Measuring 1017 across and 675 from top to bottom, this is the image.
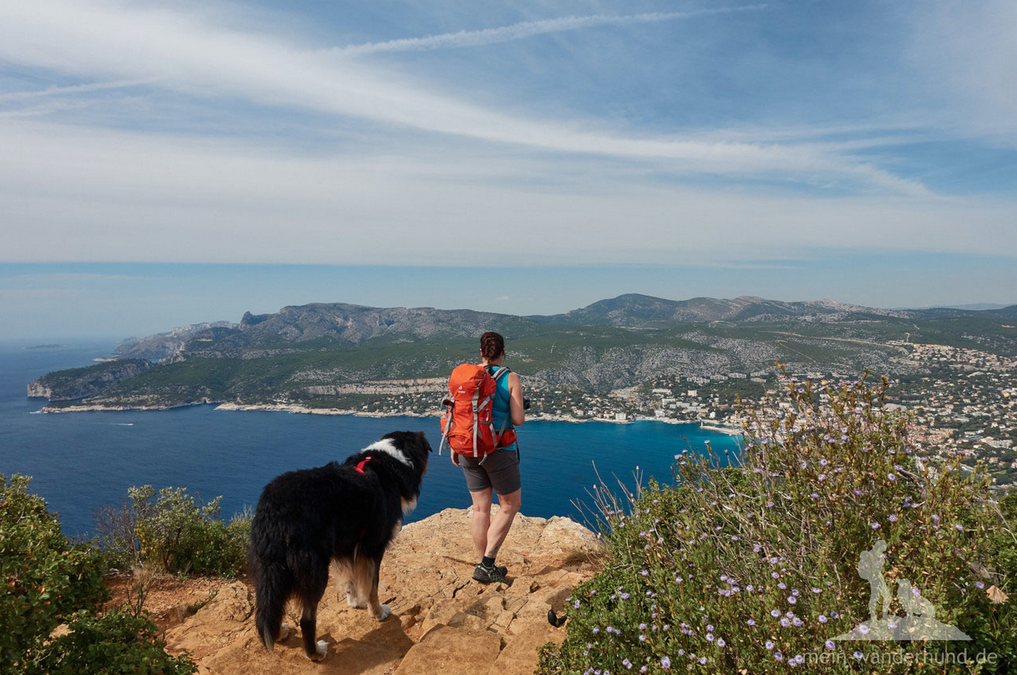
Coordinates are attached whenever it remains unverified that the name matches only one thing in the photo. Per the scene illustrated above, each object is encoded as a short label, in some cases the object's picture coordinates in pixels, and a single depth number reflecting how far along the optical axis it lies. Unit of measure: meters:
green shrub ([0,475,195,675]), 2.08
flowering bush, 1.82
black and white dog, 3.46
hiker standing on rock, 4.43
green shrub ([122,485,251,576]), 5.31
